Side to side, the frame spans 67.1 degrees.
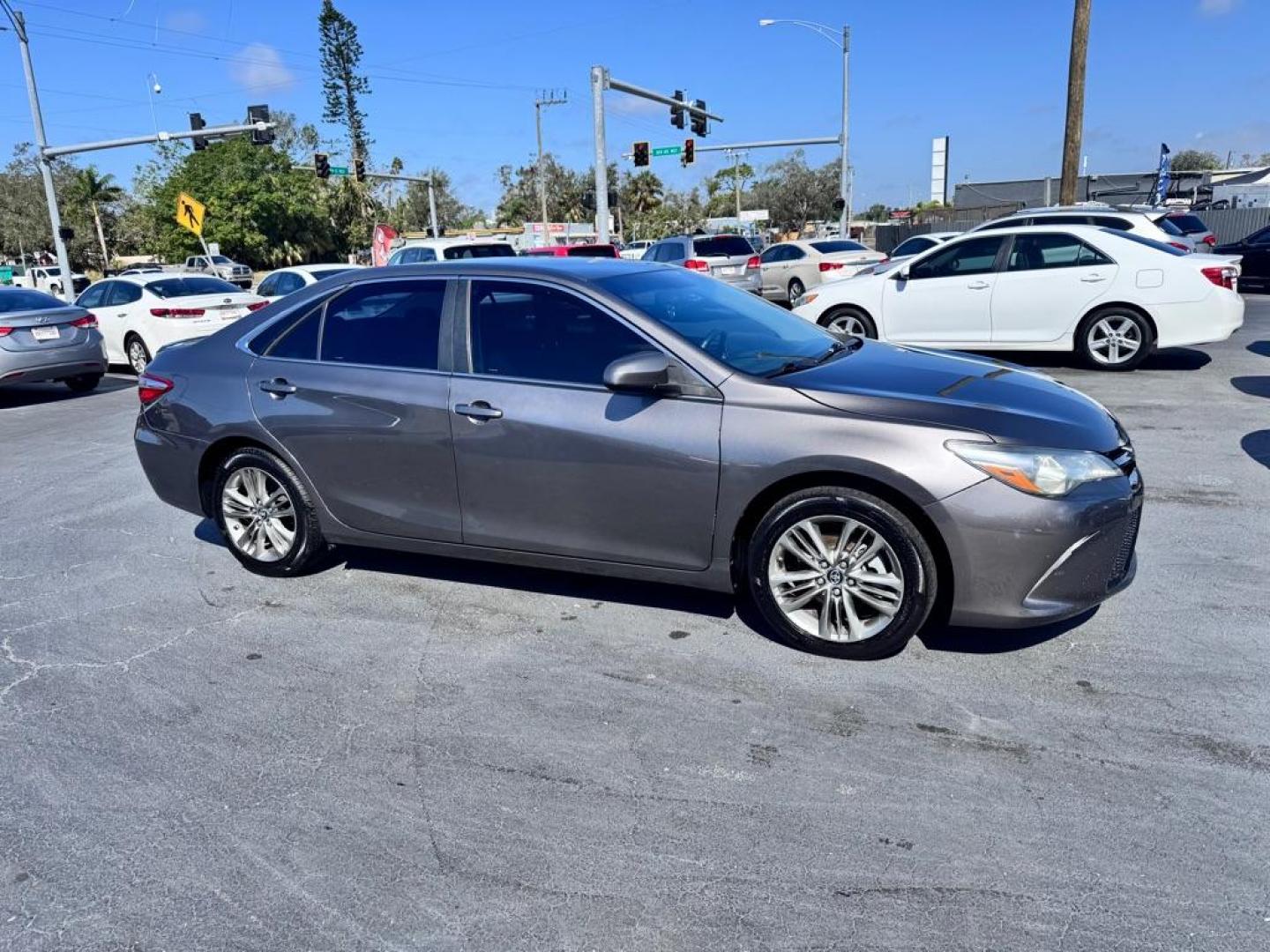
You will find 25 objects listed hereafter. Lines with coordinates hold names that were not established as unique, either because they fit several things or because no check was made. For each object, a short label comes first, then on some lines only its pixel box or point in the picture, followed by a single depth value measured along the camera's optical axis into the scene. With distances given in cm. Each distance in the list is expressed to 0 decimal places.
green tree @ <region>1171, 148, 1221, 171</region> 10025
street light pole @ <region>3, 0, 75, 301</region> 2667
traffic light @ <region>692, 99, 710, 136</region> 3262
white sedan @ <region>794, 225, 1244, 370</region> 1014
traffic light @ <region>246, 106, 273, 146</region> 2709
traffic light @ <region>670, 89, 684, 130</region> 3069
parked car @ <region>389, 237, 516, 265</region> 1538
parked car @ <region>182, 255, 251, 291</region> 4183
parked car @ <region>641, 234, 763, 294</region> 2053
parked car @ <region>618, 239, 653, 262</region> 3499
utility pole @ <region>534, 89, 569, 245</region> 5716
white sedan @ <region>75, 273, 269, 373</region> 1412
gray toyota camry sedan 374
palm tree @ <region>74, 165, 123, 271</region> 6844
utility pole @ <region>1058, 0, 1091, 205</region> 1966
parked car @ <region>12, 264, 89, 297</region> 3991
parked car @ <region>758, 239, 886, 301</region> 2055
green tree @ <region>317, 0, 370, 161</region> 5903
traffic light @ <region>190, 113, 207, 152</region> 2722
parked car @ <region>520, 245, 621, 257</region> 1902
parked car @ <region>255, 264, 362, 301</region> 1708
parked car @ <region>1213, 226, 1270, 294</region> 1892
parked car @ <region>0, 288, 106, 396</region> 1206
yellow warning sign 2359
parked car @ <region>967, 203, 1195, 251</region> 1351
